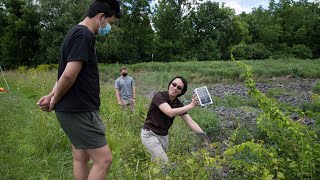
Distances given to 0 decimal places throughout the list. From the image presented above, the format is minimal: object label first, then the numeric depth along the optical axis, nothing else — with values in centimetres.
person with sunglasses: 273
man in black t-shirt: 177
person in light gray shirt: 607
